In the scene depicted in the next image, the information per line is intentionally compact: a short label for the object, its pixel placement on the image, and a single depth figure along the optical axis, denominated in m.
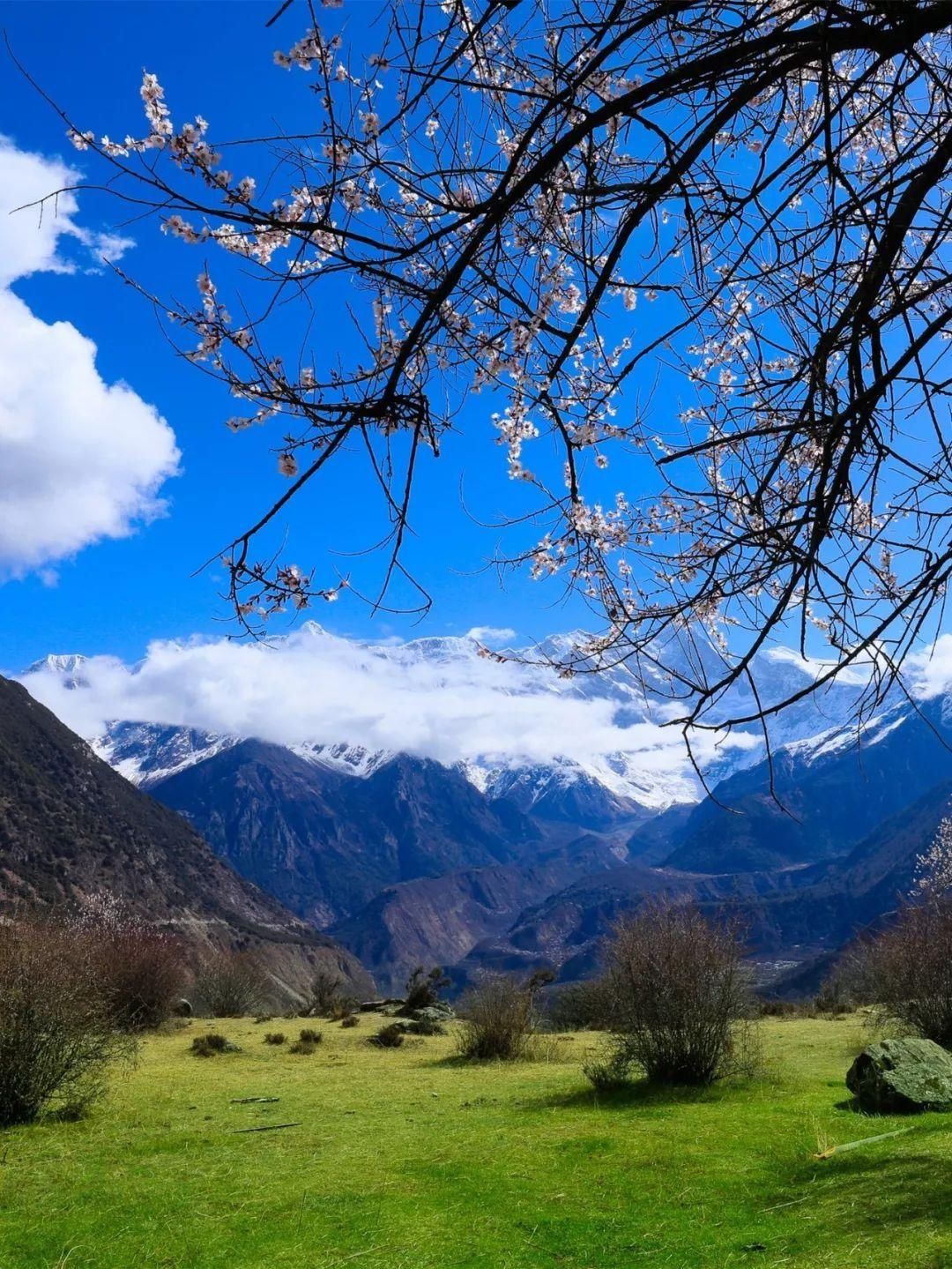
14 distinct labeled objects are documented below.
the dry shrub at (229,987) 28.29
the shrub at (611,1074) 10.93
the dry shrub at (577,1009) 22.14
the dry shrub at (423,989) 25.42
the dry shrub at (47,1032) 9.16
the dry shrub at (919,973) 13.38
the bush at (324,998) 28.92
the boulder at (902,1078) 8.73
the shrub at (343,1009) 25.79
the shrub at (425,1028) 21.02
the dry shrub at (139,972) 19.86
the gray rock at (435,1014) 22.62
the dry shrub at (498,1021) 15.50
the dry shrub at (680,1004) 10.76
